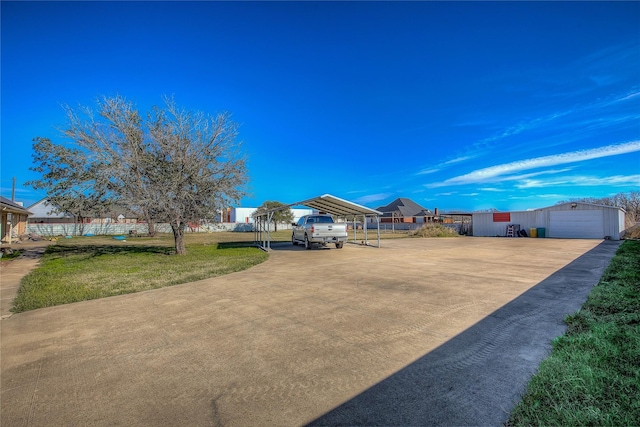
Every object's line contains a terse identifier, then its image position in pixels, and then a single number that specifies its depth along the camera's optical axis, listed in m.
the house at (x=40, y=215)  43.81
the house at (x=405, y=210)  54.19
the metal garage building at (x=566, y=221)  22.48
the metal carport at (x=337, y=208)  14.66
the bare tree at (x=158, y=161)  11.84
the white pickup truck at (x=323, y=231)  14.91
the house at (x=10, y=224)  20.75
